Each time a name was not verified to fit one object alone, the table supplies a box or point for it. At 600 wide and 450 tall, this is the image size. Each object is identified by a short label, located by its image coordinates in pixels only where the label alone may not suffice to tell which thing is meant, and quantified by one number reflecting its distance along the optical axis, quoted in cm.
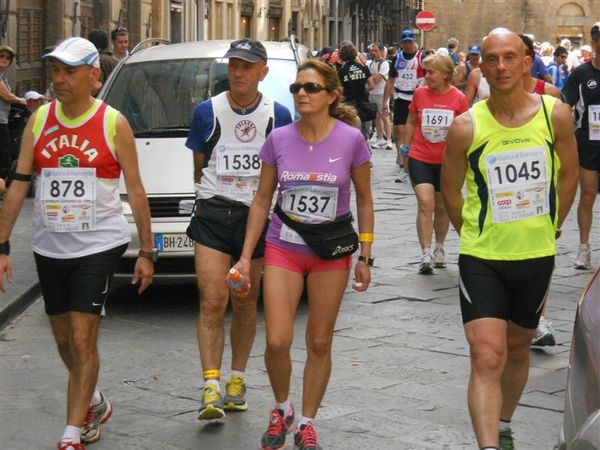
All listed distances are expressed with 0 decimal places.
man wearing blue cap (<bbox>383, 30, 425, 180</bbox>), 3754
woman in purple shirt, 1170
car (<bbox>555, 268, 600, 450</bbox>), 713
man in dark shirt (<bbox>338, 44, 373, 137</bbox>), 3832
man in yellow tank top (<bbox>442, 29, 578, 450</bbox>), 1067
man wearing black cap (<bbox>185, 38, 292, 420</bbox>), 1305
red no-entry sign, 8749
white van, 1800
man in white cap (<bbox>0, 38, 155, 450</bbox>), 1158
